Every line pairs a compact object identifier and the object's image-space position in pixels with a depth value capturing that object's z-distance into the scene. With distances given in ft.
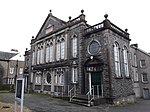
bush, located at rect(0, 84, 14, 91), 113.45
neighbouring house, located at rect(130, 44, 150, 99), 86.43
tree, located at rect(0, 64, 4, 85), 125.96
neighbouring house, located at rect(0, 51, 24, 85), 129.39
